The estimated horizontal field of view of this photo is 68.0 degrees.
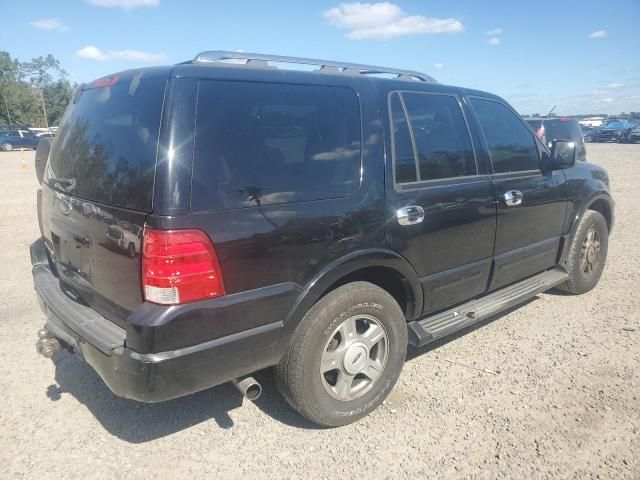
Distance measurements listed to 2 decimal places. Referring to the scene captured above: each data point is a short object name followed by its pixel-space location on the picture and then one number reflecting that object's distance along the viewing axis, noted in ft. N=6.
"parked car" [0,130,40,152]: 106.52
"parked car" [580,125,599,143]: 119.36
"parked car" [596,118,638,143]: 110.22
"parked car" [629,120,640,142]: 106.93
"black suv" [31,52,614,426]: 6.98
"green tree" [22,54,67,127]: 265.54
